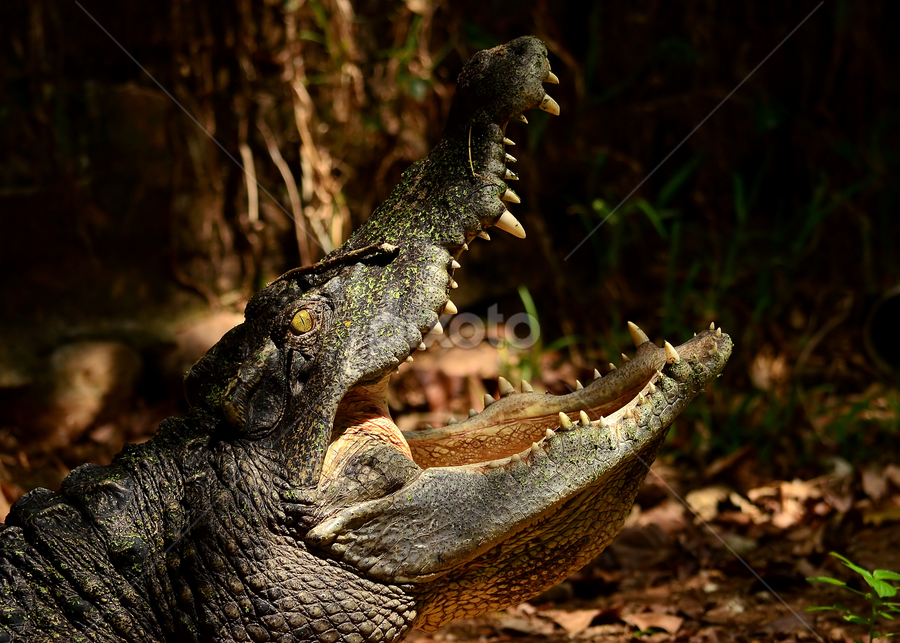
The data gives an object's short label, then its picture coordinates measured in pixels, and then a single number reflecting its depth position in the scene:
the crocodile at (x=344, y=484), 4.61
